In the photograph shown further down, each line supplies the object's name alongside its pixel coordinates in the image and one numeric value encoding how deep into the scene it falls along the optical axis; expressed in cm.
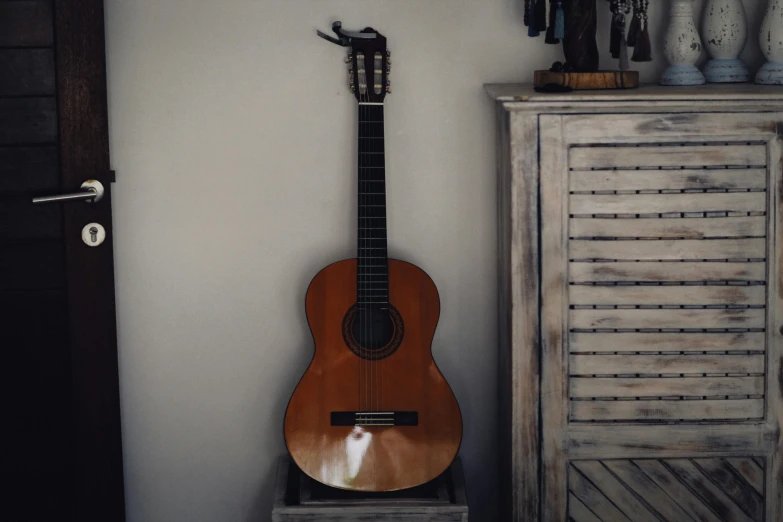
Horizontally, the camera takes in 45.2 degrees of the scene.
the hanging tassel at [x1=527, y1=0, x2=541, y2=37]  259
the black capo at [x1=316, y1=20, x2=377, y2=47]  267
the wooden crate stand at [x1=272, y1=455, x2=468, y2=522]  252
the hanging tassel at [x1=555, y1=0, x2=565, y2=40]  251
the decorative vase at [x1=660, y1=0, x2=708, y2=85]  262
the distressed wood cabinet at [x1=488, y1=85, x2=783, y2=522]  236
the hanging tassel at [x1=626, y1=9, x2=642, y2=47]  255
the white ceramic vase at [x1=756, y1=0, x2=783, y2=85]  257
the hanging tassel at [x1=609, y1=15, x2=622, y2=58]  259
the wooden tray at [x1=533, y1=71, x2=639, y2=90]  245
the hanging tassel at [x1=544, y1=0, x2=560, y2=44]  255
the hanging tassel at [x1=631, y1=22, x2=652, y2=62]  254
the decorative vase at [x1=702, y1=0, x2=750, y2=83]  265
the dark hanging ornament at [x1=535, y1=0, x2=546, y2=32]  258
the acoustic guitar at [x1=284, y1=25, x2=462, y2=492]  263
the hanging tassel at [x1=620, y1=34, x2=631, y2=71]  260
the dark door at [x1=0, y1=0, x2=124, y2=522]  260
